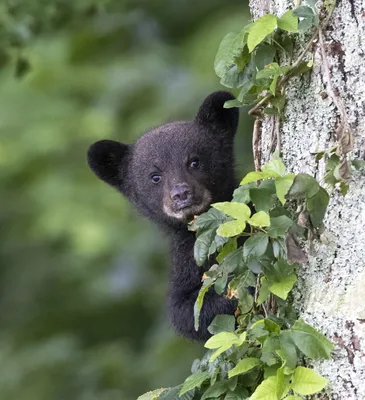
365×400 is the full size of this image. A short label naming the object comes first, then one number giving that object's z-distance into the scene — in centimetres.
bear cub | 988
